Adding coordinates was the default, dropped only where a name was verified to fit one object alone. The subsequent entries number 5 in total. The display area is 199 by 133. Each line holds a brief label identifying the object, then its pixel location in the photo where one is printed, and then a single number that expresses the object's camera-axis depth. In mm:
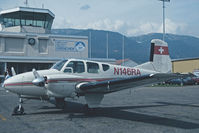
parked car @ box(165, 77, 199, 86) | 38219
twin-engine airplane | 9141
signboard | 40159
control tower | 36531
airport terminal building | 36250
